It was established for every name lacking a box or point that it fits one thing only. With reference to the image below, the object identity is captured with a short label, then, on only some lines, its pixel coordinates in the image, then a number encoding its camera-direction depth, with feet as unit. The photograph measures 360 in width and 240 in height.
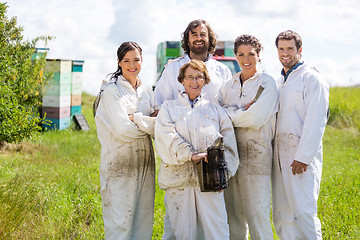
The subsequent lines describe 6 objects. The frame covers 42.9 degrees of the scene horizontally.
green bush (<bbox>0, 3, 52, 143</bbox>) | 24.21
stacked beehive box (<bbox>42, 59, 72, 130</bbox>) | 43.11
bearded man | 15.76
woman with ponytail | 14.42
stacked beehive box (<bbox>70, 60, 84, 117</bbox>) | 45.73
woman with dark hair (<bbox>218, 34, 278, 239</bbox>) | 14.87
